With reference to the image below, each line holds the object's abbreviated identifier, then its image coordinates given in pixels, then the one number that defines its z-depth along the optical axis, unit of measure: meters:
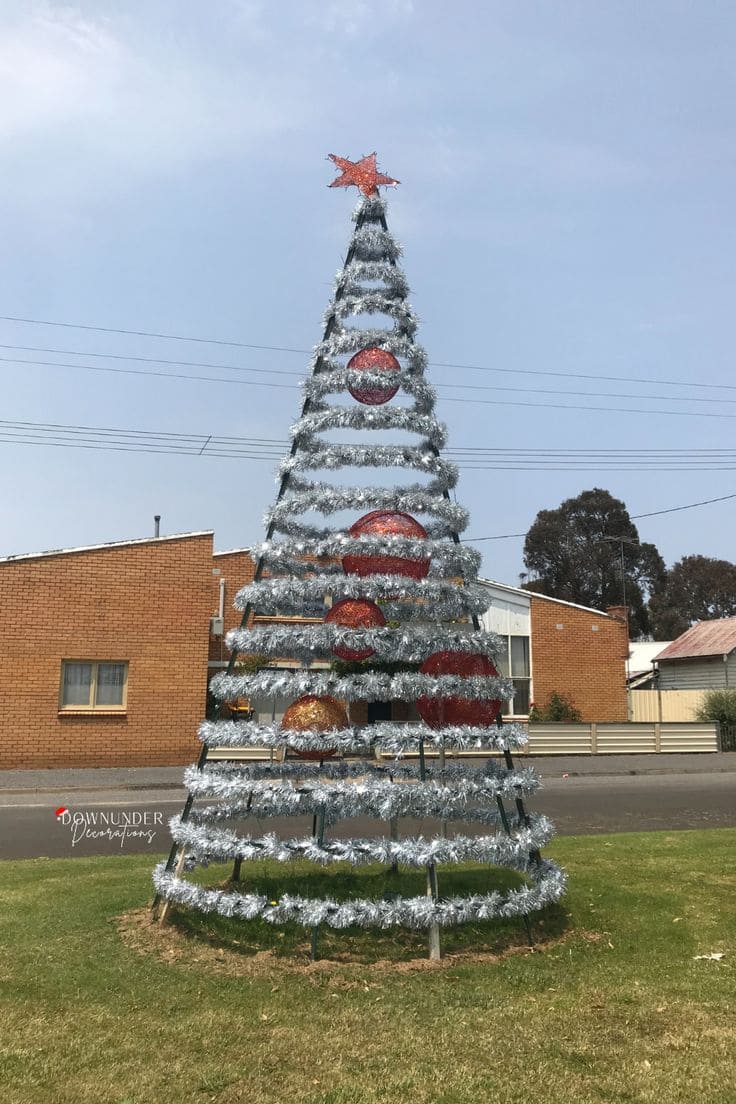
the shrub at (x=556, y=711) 26.78
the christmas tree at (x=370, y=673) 5.68
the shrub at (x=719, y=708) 26.66
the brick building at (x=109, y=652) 19.77
